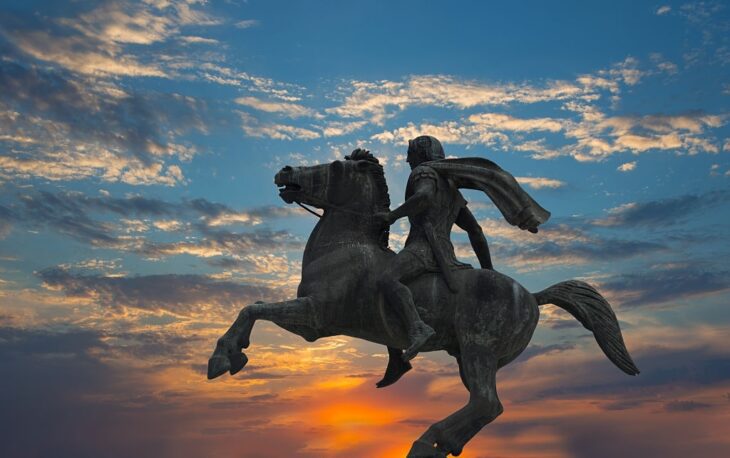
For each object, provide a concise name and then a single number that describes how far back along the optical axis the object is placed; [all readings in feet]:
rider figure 33.71
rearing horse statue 33.22
